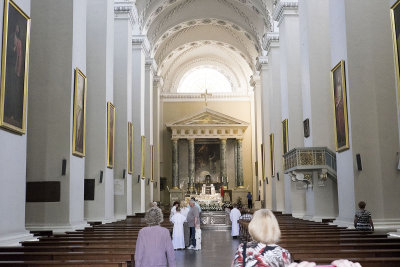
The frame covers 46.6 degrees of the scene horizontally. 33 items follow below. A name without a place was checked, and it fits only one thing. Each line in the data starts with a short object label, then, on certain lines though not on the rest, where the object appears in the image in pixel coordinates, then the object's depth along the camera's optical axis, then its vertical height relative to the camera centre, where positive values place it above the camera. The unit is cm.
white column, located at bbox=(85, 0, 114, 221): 1342 +259
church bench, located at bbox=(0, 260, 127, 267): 492 -72
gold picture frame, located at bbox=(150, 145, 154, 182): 2614 +177
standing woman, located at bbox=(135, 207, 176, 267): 495 -56
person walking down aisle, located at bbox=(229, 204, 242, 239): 1611 -95
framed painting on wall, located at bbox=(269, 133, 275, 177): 2236 +191
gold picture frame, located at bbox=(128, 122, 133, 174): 1825 +186
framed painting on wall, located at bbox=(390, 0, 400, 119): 725 +252
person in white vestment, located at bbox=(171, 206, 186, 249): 1241 -100
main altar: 3456 +295
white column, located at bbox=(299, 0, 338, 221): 1395 +300
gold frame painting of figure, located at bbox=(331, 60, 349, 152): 1088 +208
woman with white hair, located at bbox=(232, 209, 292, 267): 312 -38
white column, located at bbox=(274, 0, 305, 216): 1761 +402
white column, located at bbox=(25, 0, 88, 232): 1007 +184
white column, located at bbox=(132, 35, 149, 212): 2059 +392
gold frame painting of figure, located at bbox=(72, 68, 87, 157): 1064 +192
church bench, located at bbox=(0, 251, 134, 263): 552 -73
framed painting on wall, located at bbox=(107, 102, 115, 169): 1412 +193
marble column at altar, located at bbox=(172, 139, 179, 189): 3484 +201
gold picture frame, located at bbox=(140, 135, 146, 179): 2150 +170
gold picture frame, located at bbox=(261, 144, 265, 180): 2630 +183
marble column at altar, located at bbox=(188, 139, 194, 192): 3469 +228
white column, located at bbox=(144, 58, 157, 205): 2473 +423
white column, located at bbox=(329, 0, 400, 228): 1014 +176
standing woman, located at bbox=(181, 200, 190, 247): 1325 -106
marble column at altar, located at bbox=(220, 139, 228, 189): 3475 +240
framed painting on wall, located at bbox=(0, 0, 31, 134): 684 +197
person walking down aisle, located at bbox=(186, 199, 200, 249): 1305 -73
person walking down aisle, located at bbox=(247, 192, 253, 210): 3008 -61
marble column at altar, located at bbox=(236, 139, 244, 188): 3475 +216
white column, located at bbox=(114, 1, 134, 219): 1734 +383
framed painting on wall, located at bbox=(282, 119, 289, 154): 1831 +220
